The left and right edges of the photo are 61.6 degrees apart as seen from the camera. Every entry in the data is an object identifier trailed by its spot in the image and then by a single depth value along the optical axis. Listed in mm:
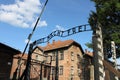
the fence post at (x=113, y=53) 4106
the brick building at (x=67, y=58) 17863
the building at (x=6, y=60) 9805
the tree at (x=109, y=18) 11148
